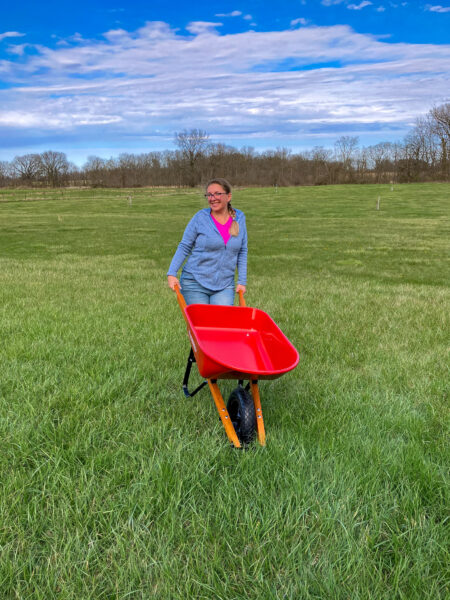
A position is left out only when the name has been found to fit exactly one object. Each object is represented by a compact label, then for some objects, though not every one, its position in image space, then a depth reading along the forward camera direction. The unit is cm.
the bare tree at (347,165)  9234
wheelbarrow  319
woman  479
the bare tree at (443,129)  8594
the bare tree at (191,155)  9594
